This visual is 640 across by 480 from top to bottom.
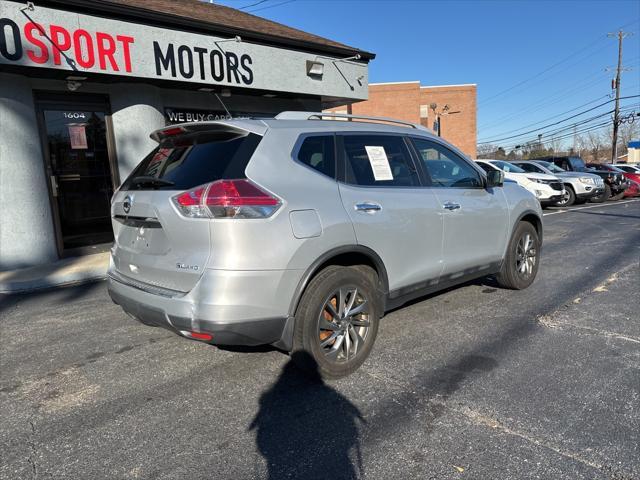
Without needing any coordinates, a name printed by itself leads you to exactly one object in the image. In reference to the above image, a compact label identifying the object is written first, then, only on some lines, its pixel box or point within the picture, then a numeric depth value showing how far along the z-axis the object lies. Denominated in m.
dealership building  6.93
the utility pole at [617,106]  40.09
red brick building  46.41
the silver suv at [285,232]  2.78
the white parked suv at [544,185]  14.65
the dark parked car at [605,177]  18.25
